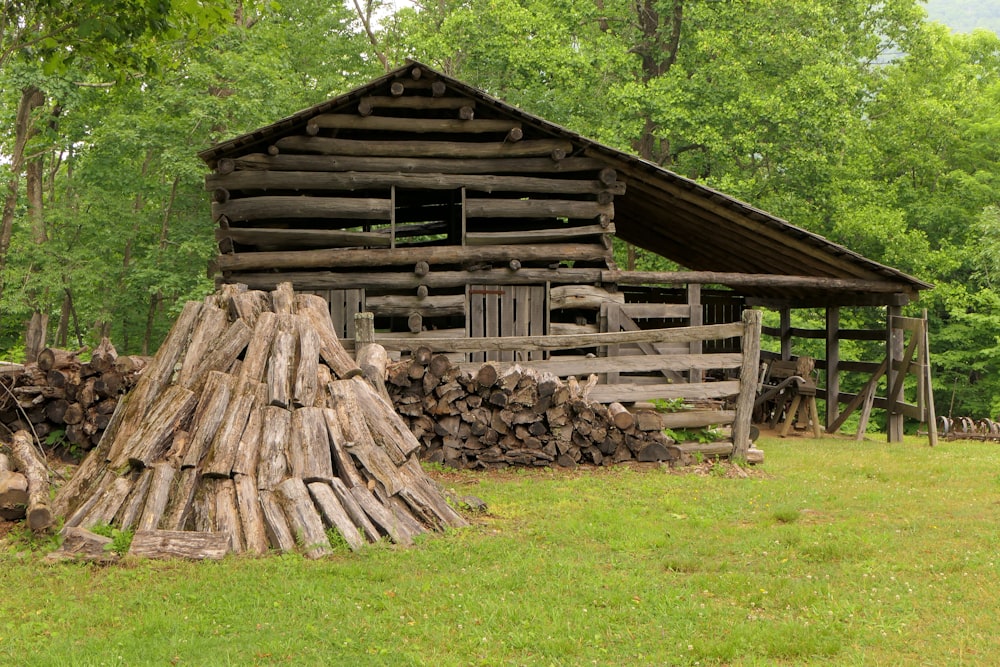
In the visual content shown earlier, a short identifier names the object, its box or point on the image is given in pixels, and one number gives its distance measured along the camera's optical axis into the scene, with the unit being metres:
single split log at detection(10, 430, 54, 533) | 7.21
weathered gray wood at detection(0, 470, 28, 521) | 7.81
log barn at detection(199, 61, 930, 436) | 14.12
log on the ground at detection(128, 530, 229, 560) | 6.90
